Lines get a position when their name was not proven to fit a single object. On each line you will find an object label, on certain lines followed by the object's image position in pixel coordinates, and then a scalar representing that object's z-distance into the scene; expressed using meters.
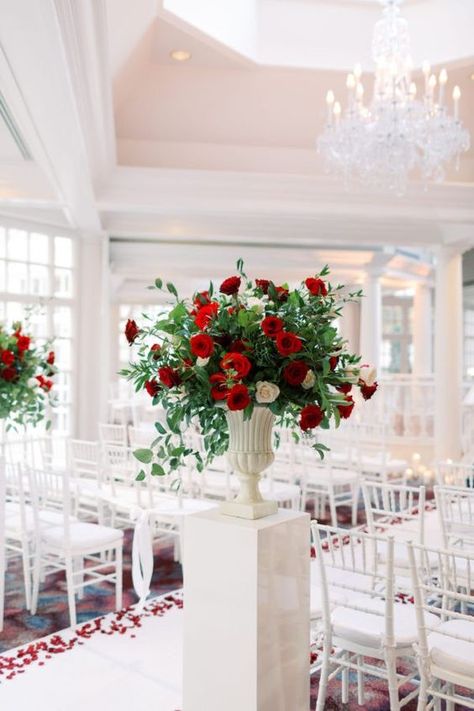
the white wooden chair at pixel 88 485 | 5.10
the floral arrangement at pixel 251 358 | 2.21
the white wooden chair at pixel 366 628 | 2.70
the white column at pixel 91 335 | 8.44
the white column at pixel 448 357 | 9.12
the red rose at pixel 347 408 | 2.35
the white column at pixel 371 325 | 11.38
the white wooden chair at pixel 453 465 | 4.37
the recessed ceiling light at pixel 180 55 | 5.98
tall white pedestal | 2.25
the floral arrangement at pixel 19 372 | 5.09
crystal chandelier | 5.37
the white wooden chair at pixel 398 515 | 3.61
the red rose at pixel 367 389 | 2.37
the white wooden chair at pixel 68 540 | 4.16
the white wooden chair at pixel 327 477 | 6.40
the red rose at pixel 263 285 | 2.39
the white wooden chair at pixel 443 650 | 2.52
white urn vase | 2.37
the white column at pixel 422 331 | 13.95
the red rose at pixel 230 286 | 2.31
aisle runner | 3.61
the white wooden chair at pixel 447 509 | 3.71
